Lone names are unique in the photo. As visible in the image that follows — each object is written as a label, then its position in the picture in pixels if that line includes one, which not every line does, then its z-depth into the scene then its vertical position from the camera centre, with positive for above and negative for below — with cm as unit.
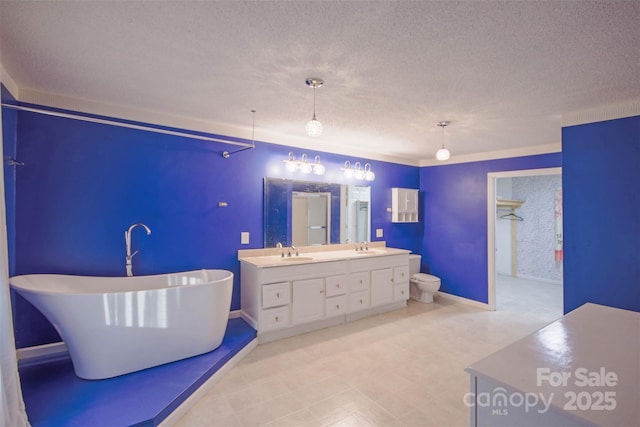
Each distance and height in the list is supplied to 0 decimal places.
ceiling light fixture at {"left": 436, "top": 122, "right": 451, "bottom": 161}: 300 +64
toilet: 466 -102
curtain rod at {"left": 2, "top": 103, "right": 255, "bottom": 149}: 232 +81
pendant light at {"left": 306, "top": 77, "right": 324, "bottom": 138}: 219 +67
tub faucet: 285 -26
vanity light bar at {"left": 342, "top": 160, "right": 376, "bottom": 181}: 441 +68
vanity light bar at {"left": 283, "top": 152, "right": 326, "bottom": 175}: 375 +66
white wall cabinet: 500 +23
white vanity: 319 -81
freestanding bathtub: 213 -78
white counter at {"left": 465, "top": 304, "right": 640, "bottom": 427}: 85 -52
